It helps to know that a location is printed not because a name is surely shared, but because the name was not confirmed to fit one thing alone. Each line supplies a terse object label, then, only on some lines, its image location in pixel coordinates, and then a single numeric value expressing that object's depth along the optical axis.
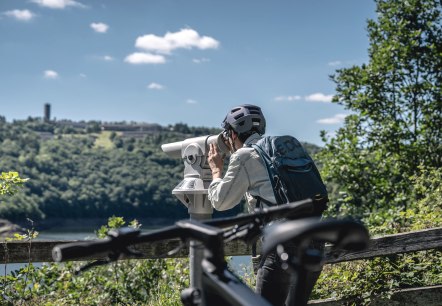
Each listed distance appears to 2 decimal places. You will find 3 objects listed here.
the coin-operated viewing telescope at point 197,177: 3.57
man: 2.89
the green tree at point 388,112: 11.57
